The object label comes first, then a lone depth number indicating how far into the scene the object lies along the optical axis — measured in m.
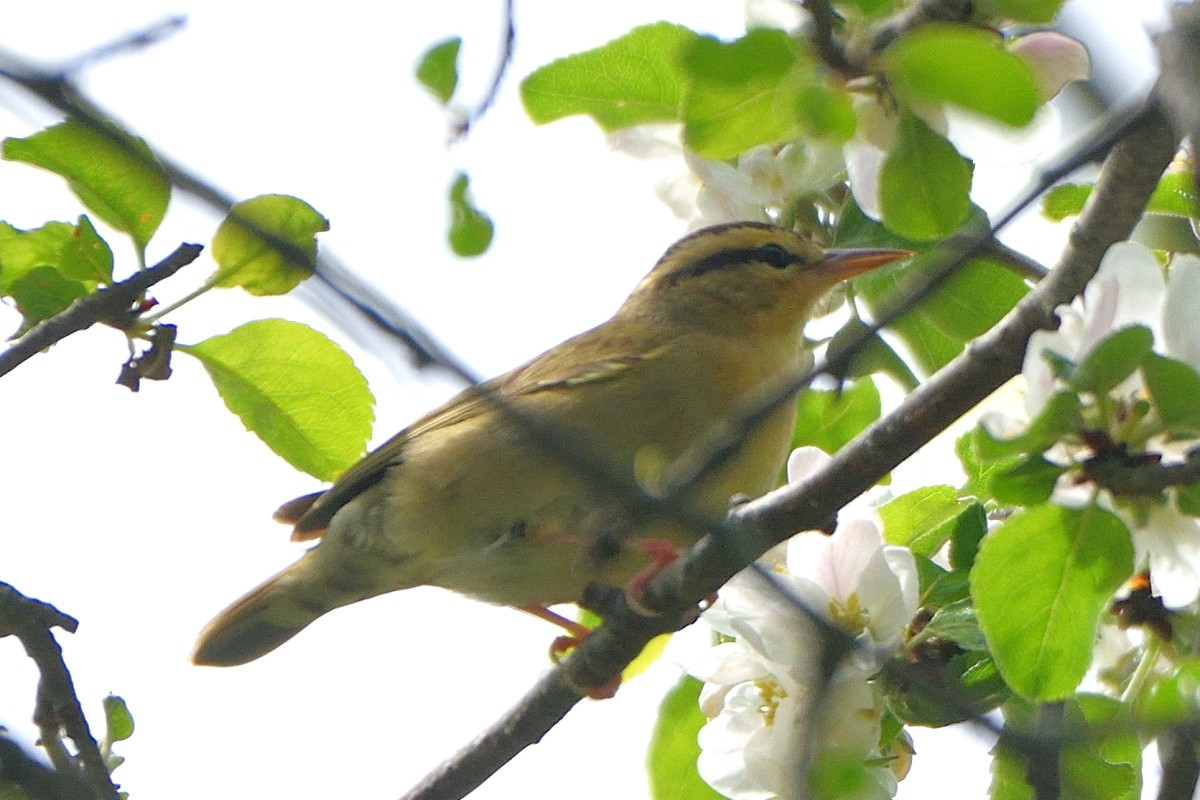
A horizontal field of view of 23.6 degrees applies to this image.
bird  8.53
